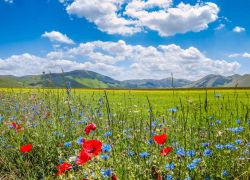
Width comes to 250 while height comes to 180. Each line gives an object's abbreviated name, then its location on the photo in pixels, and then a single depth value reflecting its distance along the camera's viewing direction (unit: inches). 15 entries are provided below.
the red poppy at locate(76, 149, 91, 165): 59.9
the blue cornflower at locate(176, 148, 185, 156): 95.2
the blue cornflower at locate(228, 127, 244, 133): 121.9
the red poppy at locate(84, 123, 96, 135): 85.7
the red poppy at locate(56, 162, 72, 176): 77.3
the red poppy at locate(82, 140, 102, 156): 60.1
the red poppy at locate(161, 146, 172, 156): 80.7
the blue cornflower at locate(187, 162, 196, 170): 91.3
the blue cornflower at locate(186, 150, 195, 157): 99.5
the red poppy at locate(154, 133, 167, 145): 77.0
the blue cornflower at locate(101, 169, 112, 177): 77.1
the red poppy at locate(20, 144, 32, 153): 87.6
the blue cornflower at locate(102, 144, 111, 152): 88.3
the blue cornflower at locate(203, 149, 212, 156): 102.7
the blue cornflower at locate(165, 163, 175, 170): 90.3
